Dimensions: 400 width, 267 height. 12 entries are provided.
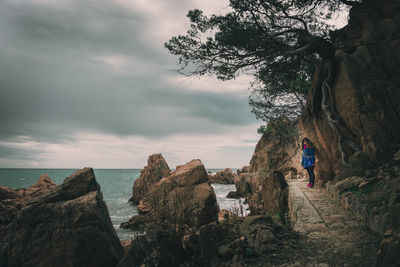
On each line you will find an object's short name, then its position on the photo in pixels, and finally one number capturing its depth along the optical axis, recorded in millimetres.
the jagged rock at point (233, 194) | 30603
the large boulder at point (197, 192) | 11760
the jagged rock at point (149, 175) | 33344
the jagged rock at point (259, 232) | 3539
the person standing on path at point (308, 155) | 9807
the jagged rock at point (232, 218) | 4770
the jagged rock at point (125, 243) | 10470
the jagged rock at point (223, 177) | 58250
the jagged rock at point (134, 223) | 17270
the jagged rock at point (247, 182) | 23356
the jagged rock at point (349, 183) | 5747
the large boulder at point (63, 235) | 7254
